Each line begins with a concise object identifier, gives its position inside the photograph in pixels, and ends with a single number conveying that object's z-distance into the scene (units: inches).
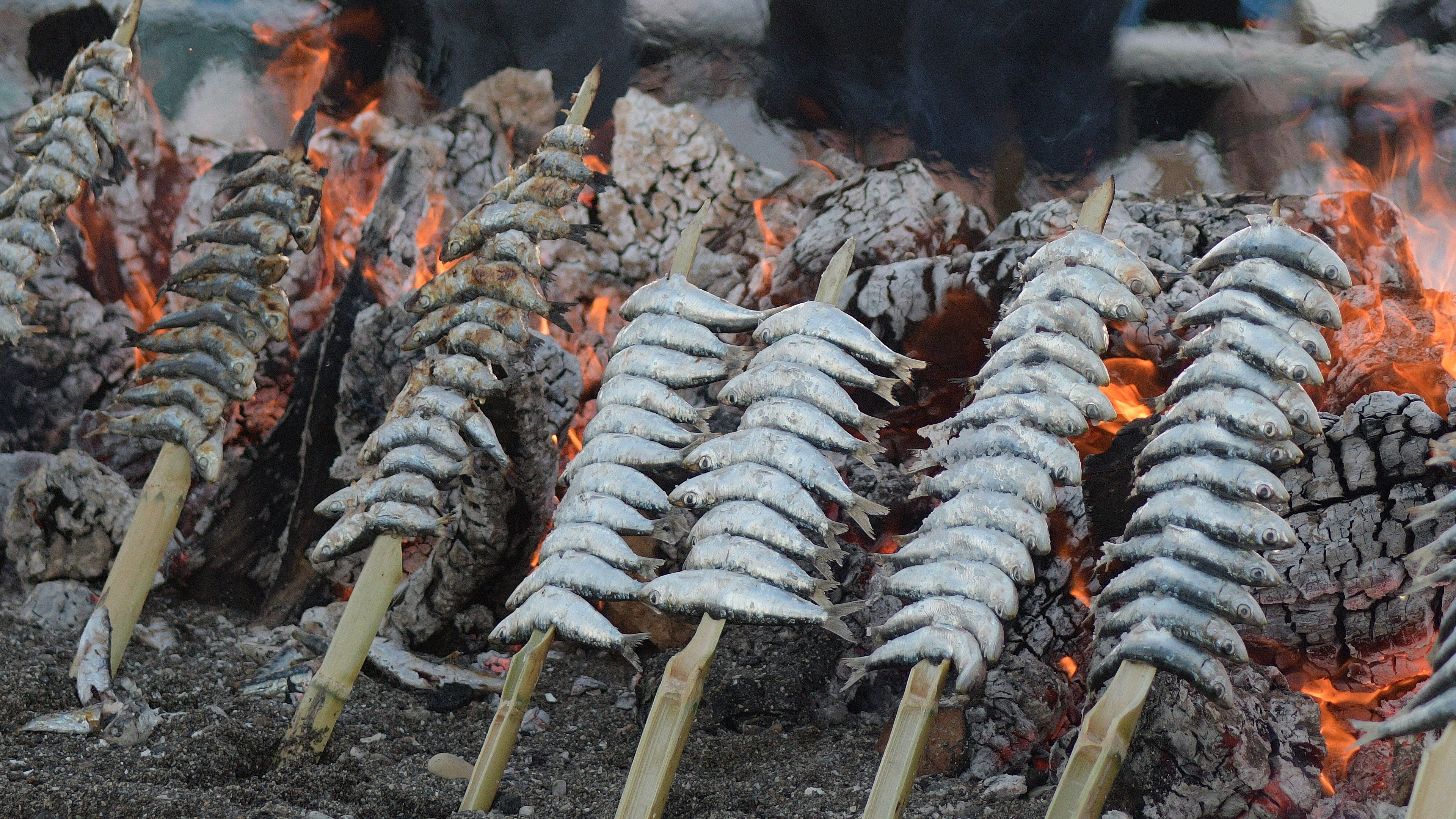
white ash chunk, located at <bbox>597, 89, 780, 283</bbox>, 257.1
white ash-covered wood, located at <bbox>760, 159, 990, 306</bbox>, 213.6
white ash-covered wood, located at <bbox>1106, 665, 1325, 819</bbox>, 129.9
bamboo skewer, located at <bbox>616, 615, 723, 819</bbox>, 119.2
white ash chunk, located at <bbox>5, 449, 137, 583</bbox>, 205.0
